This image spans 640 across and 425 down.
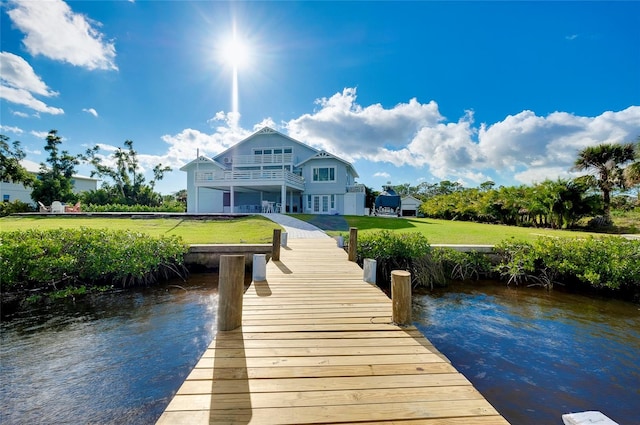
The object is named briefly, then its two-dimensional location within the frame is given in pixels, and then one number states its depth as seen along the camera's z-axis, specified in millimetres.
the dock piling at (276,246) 8109
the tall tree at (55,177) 30453
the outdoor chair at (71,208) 22592
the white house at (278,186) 25750
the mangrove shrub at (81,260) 7148
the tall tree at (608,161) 19938
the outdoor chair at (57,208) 22125
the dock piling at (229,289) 3406
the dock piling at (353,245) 8305
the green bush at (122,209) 26009
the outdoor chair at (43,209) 22727
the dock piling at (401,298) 3688
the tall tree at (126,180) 37812
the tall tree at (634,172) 16359
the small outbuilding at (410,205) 35156
